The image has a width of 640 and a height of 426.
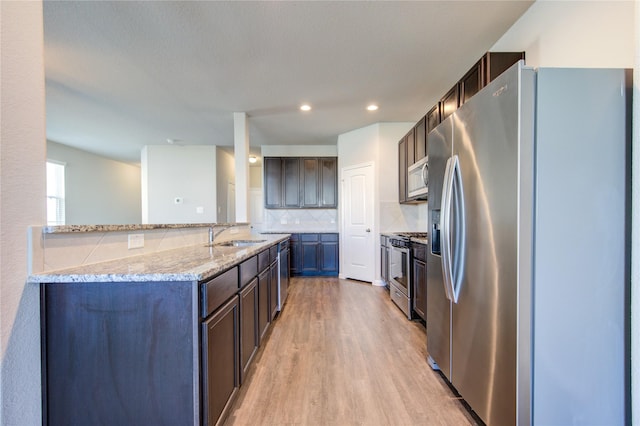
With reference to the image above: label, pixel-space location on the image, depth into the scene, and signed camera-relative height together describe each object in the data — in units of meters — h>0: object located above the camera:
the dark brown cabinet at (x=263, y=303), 2.11 -0.80
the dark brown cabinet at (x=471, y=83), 1.97 +1.02
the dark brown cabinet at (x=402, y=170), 3.79 +0.60
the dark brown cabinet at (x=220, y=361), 1.11 -0.74
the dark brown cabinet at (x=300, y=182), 5.39 +0.58
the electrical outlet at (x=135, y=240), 1.58 -0.19
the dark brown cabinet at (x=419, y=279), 2.49 -0.70
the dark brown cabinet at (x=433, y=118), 2.67 +0.99
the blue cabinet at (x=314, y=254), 5.05 -0.86
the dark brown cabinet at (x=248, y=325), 1.64 -0.80
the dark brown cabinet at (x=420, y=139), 3.05 +0.86
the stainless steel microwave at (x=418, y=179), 2.84 +0.37
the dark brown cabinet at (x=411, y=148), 3.44 +0.84
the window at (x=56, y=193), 5.59 +0.38
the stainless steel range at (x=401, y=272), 2.85 -0.76
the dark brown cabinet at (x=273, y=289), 2.58 -0.83
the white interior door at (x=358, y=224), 4.46 -0.25
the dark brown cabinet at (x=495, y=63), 1.89 +1.08
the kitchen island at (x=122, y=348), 1.06 -0.56
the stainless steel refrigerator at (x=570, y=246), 1.07 -0.15
